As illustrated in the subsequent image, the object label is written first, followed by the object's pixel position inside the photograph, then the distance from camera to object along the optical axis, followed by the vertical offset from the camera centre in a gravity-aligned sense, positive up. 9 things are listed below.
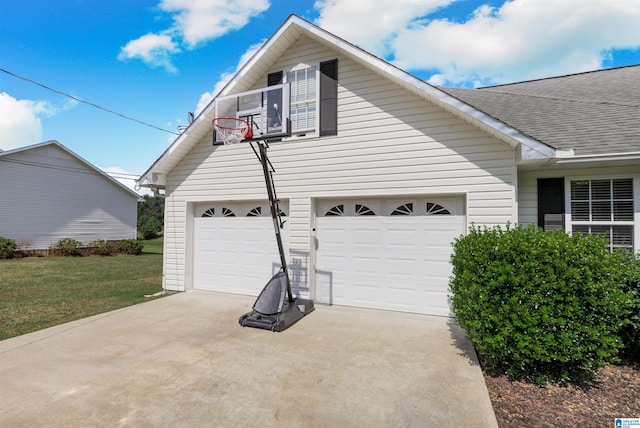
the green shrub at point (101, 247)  18.53 -1.77
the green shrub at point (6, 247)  15.09 -1.47
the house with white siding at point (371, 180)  5.20 +0.77
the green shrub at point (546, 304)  3.21 -0.93
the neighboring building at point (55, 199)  16.41 +1.19
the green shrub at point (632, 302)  3.61 -0.97
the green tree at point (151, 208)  53.42 +1.89
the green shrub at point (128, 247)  19.22 -1.81
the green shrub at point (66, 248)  17.27 -1.69
